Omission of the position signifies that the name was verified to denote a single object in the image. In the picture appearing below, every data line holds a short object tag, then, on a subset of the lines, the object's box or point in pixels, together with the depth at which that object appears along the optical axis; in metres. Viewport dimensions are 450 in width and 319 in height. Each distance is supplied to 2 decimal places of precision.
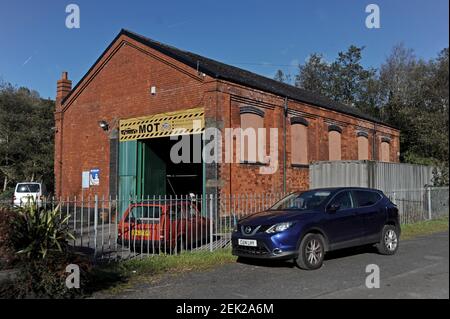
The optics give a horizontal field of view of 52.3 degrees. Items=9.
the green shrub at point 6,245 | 7.52
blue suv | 9.08
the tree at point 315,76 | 50.56
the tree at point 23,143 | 36.84
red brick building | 18.05
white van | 26.73
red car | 11.50
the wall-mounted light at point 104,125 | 21.95
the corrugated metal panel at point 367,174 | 18.12
